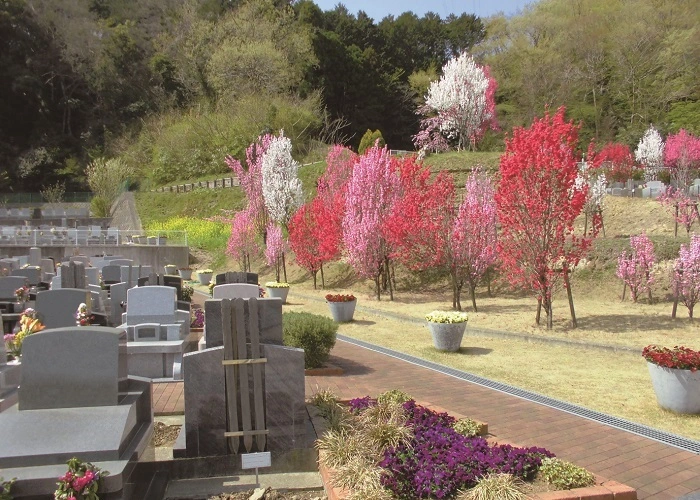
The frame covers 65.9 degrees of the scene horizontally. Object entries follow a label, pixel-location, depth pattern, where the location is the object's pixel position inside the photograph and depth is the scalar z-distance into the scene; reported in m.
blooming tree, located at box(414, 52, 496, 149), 41.88
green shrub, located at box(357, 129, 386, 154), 41.44
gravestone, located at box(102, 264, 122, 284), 18.64
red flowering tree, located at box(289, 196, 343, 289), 22.81
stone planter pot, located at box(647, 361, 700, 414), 7.11
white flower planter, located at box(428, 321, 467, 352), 11.37
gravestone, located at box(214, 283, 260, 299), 9.60
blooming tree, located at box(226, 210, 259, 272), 27.05
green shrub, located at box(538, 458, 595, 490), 4.48
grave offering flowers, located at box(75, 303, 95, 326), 9.47
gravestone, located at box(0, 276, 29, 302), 13.26
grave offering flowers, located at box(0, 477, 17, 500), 3.65
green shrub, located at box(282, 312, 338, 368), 9.44
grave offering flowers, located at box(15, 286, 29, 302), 13.16
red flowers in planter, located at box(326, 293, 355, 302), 15.36
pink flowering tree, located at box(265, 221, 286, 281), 25.69
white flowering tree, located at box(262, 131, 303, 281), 27.80
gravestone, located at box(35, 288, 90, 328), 9.84
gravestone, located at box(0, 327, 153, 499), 3.97
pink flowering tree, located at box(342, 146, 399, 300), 20.22
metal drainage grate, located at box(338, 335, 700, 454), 6.28
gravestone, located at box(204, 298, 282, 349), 5.53
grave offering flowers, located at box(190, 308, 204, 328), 12.44
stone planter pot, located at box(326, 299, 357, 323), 15.27
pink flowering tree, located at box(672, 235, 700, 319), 13.59
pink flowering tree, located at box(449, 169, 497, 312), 16.92
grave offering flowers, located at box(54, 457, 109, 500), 3.68
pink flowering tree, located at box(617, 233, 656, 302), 16.97
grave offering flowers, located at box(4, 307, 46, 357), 7.56
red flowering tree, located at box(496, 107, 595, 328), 13.48
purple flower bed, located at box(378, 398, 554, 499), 4.43
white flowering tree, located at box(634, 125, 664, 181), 39.44
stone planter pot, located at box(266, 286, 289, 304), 19.67
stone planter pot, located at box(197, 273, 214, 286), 26.51
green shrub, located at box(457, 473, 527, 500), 4.18
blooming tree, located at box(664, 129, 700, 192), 32.90
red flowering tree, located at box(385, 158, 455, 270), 17.45
